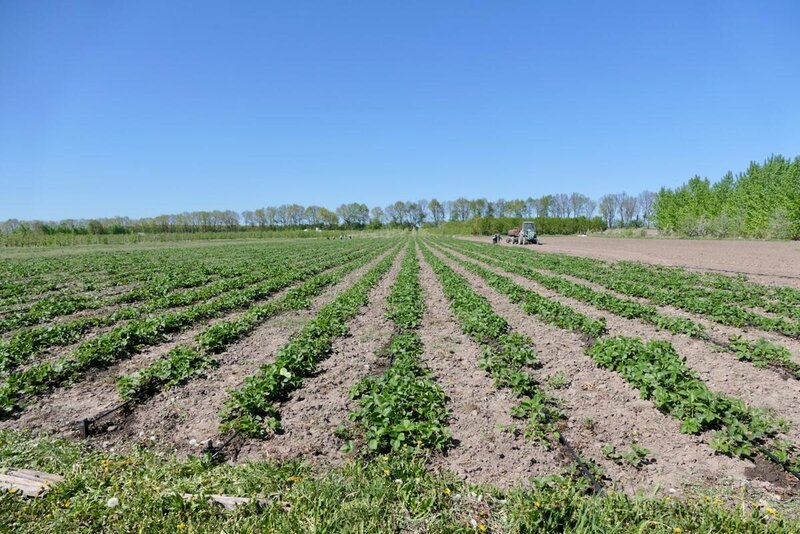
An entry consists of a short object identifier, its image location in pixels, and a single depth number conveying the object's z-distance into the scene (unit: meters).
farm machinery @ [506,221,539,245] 56.66
